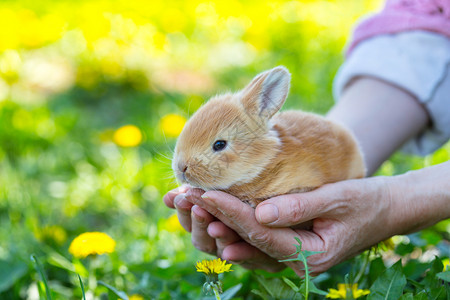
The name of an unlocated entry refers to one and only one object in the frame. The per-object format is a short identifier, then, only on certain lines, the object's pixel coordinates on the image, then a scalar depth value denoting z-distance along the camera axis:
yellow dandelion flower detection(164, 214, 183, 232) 0.83
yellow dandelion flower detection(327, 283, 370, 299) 0.64
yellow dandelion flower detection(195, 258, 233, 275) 0.65
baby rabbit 0.67
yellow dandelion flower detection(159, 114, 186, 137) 1.00
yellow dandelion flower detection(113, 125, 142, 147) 0.96
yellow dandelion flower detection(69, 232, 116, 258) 0.75
